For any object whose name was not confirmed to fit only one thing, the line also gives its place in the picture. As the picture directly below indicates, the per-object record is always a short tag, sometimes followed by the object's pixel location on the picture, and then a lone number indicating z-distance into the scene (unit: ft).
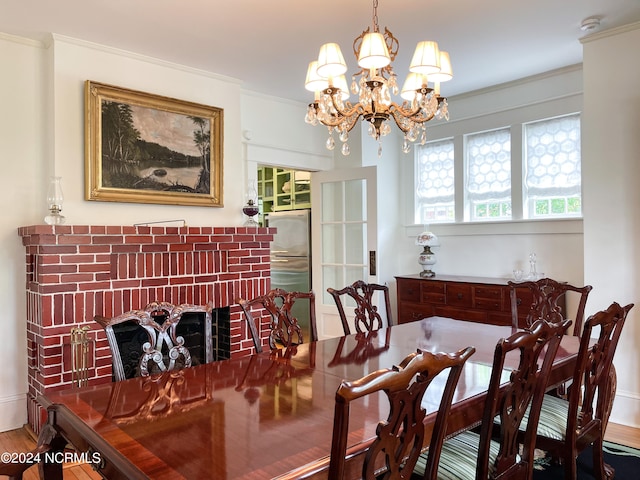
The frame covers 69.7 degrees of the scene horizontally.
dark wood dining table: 3.52
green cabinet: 17.19
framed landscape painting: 10.03
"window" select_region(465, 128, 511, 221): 13.43
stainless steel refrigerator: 16.63
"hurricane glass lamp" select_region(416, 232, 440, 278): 14.21
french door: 14.48
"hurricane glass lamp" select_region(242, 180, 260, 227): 12.35
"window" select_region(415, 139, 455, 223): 14.78
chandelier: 6.47
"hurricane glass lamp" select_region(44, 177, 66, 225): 9.09
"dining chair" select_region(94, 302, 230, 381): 5.79
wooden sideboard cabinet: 11.73
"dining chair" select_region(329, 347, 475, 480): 2.94
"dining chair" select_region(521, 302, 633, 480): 5.54
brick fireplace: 8.90
